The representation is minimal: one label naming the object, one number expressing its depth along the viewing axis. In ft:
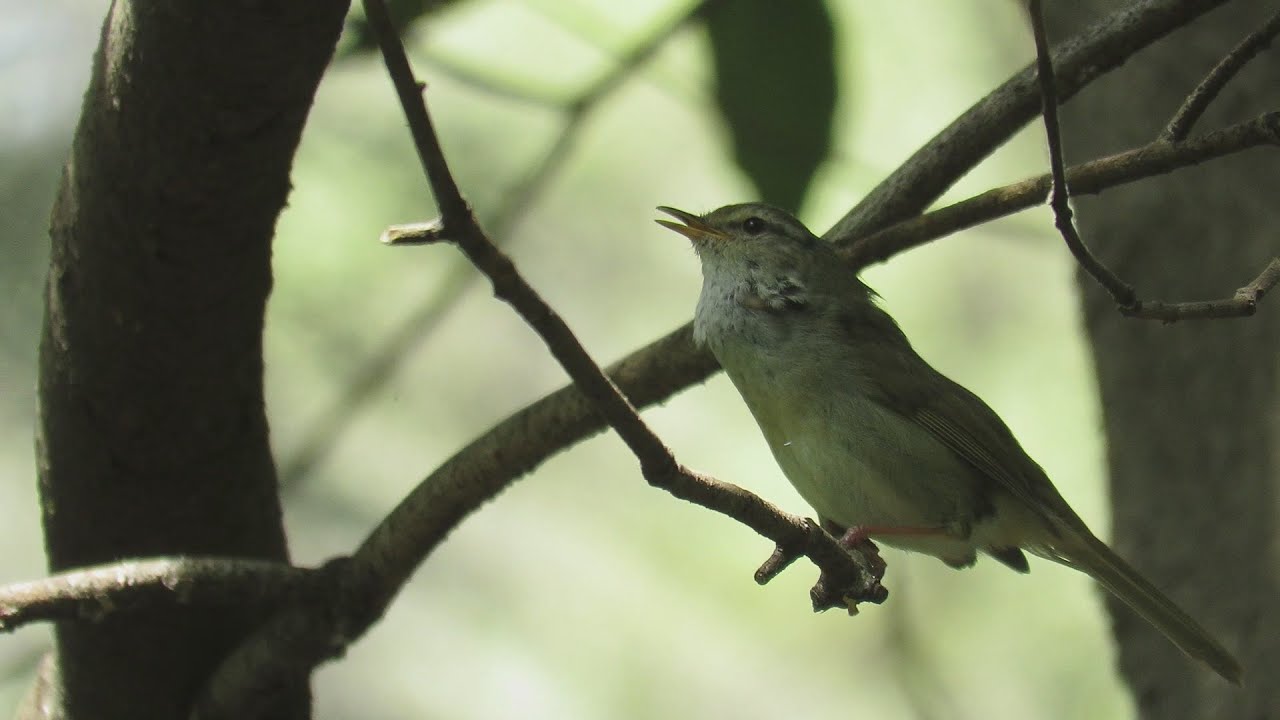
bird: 25.98
